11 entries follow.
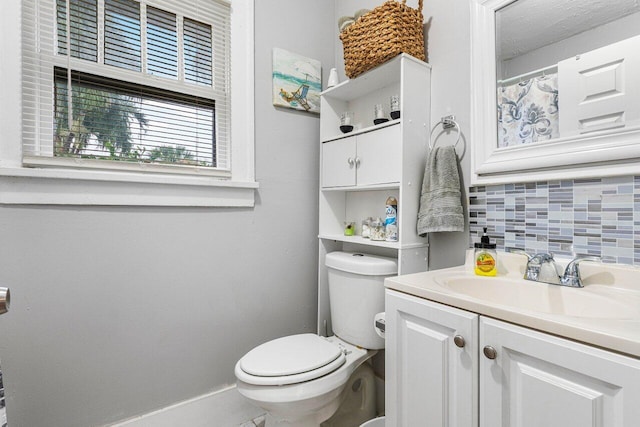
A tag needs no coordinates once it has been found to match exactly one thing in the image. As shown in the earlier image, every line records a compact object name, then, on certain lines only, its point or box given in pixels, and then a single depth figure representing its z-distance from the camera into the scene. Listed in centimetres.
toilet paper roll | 120
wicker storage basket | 127
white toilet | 110
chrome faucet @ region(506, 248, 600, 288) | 91
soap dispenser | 106
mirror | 87
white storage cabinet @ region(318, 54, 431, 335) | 128
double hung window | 118
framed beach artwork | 166
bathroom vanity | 56
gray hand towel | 116
